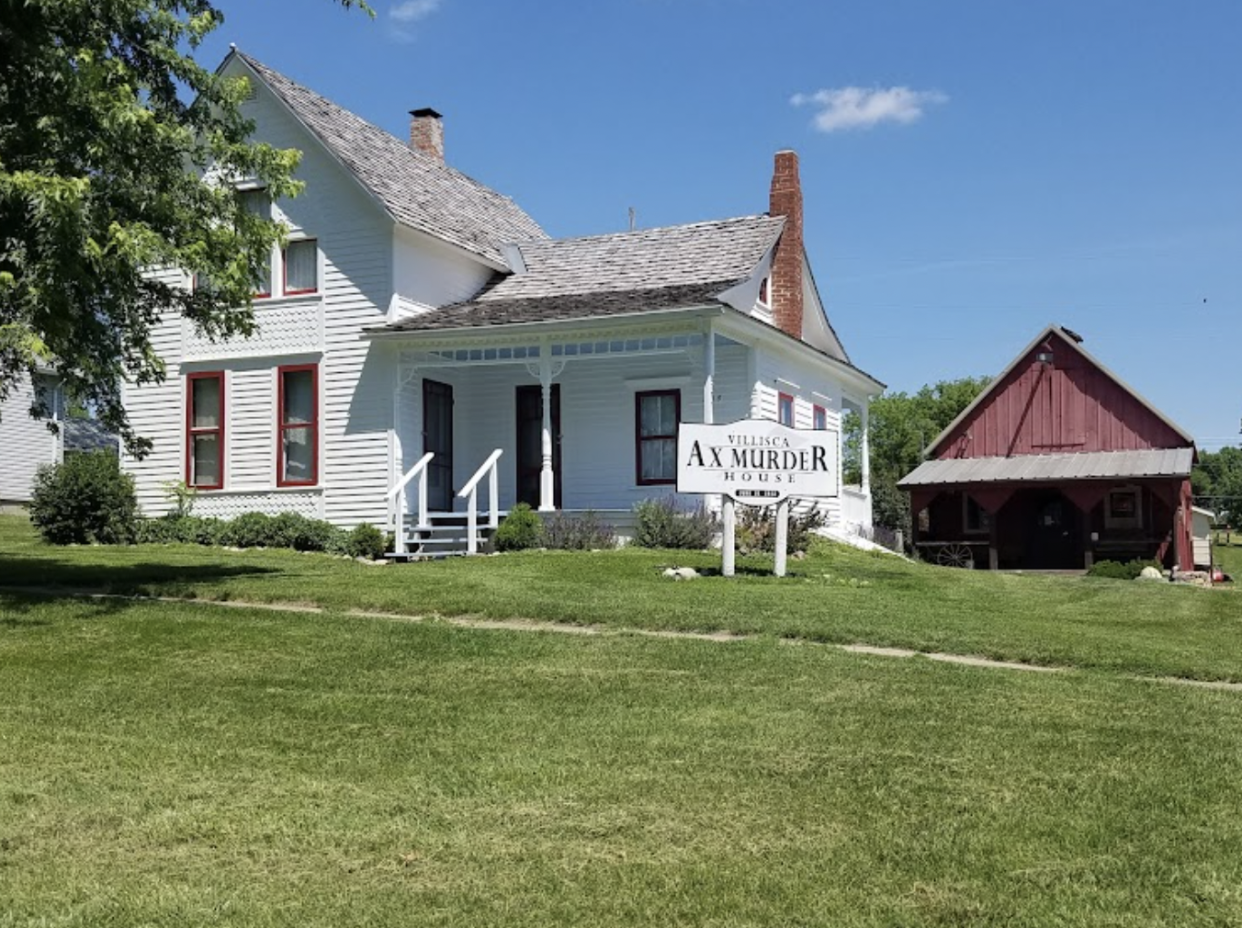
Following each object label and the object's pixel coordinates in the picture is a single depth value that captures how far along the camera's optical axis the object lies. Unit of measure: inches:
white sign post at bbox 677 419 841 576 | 634.8
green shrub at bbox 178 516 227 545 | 883.4
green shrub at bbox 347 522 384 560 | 839.1
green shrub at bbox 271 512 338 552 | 864.3
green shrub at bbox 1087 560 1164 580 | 1075.9
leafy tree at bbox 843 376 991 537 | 2896.2
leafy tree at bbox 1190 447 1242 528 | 4521.9
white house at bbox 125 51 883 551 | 868.6
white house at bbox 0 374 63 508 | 1273.4
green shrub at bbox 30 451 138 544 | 863.7
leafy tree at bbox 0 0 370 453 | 450.6
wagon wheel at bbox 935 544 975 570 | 1283.2
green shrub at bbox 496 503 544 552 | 797.2
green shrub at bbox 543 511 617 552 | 795.4
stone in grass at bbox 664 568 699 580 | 605.0
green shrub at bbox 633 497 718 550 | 797.9
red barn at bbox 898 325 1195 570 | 1231.5
